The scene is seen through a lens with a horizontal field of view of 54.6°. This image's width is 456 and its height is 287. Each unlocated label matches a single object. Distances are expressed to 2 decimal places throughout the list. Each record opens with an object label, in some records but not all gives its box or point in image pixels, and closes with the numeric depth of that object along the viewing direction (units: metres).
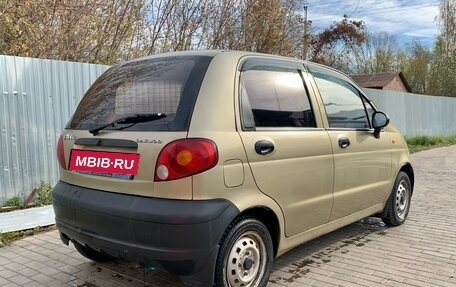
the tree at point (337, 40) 21.31
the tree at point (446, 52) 33.25
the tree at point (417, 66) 40.91
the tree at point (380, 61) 42.74
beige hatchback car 2.77
